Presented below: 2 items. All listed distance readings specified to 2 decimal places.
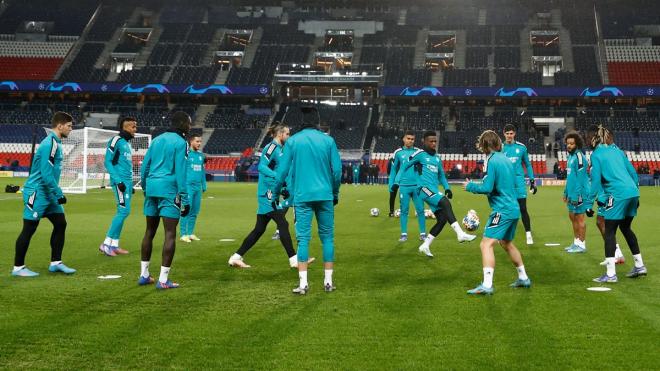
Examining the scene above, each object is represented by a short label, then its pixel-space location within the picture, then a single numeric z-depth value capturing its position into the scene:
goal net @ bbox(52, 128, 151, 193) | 28.88
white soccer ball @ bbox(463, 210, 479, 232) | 9.98
